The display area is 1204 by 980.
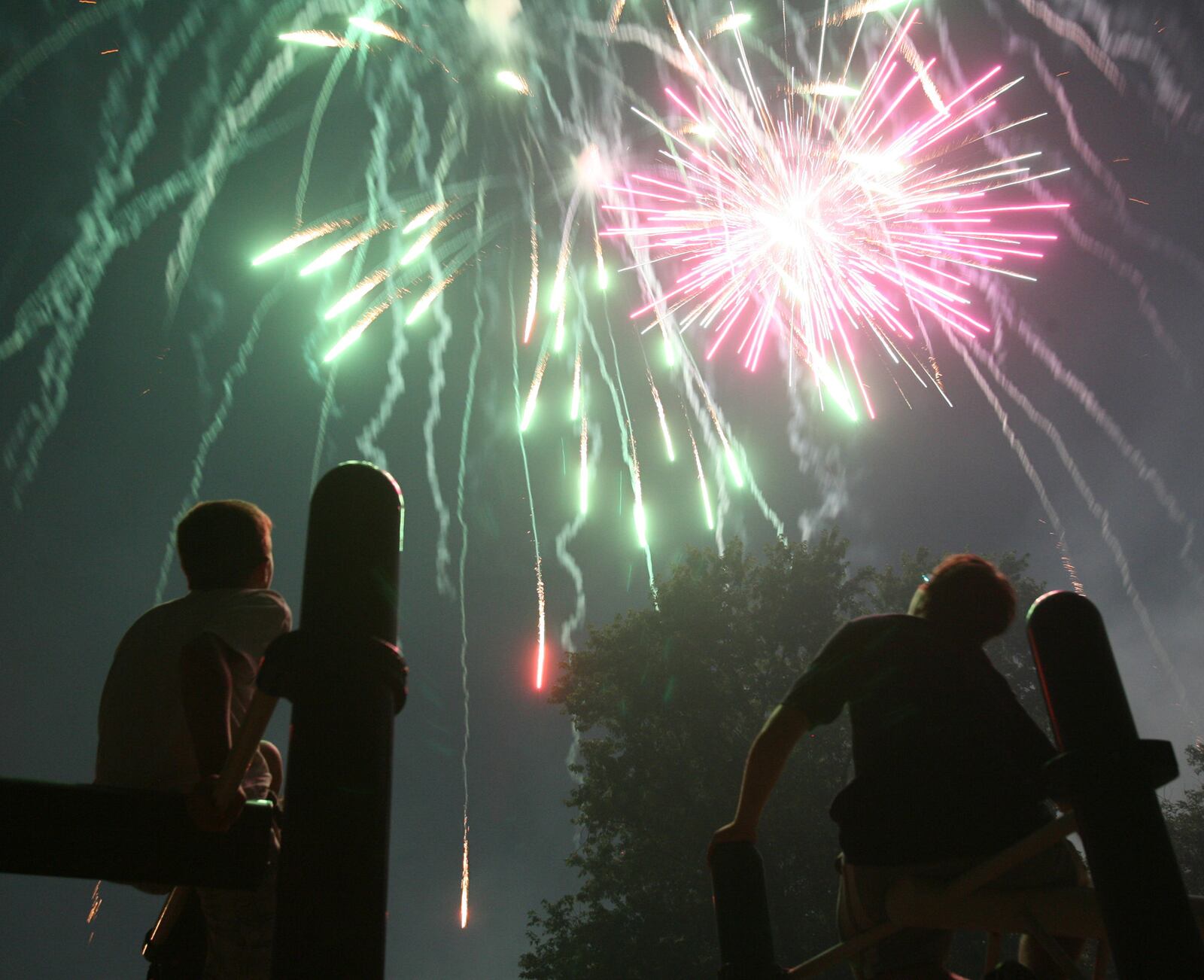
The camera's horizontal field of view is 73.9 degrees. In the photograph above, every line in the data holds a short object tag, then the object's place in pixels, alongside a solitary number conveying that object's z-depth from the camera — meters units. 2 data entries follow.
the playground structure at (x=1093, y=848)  1.33
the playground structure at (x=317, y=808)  1.11
